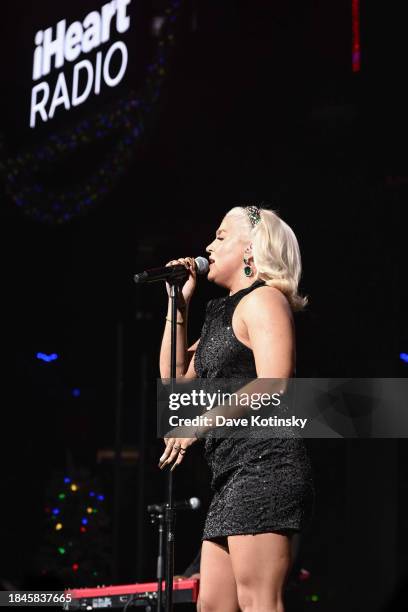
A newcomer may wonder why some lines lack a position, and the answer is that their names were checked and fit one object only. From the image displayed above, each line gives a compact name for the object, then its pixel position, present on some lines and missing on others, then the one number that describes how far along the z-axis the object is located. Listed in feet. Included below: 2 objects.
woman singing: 14.14
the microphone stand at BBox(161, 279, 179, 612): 15.62
